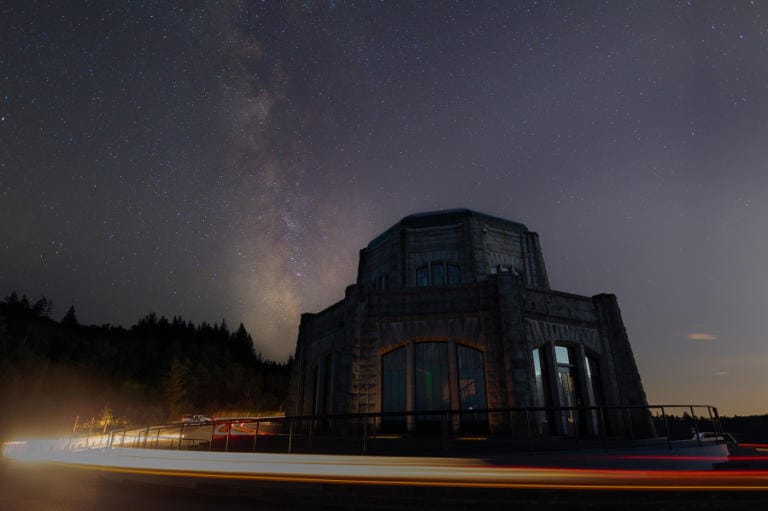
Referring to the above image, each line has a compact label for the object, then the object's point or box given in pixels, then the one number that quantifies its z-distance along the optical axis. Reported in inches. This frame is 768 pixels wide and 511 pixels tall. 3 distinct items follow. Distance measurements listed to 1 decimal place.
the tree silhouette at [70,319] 5526.6
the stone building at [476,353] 642.2
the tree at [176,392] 3008.6
